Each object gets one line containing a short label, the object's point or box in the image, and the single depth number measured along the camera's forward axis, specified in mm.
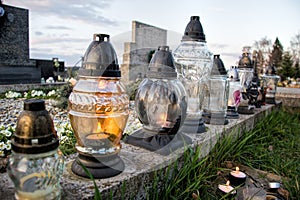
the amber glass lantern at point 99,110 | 908
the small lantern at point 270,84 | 4320
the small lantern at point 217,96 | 2096
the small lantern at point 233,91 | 2447
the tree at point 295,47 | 20847
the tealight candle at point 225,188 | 1375
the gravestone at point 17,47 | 5995
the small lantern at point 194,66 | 1697
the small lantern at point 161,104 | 1282
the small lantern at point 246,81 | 2807
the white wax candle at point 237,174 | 1546
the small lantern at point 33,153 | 676
